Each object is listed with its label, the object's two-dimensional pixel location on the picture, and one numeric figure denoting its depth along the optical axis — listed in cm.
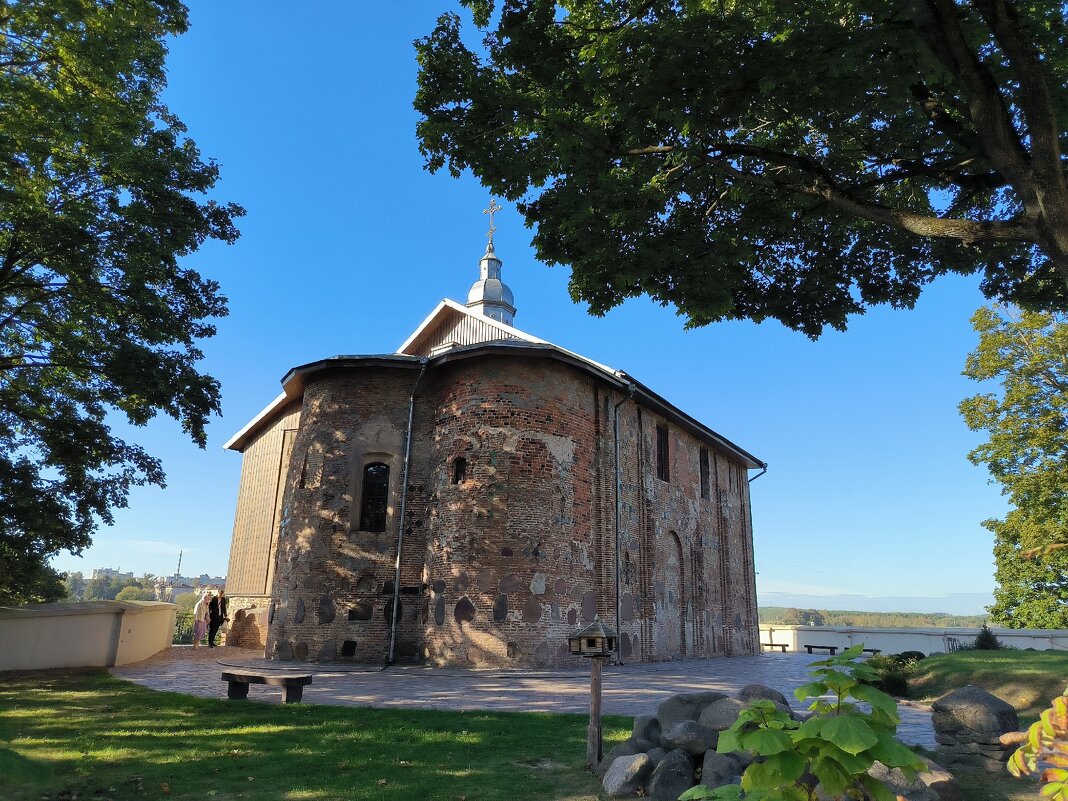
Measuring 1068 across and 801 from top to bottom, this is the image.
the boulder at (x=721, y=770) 518
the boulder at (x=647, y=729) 637
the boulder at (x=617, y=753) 617
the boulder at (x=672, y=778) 539
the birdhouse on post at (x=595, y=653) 647
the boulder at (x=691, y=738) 577
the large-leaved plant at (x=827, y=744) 291
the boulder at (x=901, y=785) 484
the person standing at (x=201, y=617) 2421
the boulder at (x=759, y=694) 646
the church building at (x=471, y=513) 1570
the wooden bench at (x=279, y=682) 953
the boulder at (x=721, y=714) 596
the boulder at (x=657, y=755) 579
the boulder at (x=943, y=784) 525
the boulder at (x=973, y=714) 680
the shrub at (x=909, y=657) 1645
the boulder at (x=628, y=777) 561
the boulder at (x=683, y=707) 648
